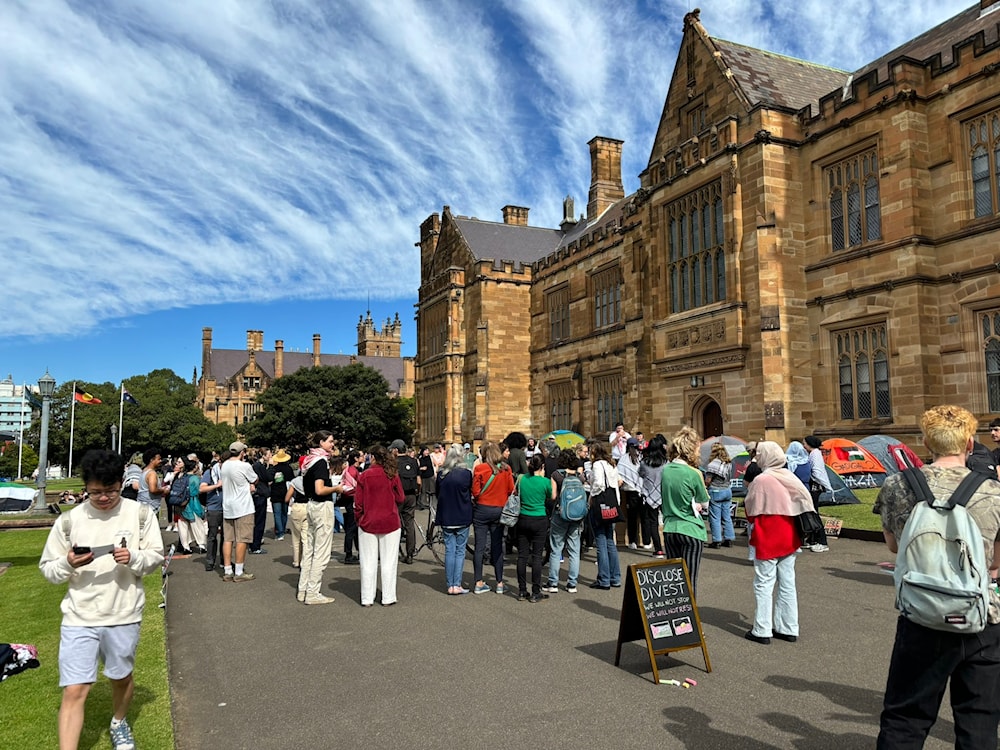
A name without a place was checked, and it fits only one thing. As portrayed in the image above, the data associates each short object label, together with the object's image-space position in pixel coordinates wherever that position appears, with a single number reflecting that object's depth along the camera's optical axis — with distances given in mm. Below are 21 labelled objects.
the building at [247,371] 103188
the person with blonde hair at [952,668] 3371
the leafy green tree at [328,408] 57000
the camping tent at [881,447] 17141
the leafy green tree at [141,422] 67500
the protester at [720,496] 12344
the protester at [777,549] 6879
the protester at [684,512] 7488
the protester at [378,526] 9023
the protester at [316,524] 9258
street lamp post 22984
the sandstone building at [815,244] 17094
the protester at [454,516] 9453
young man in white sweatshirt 4266
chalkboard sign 6090
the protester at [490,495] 9734
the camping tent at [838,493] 15859
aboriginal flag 37722
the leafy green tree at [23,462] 71038
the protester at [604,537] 9578
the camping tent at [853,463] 17203
